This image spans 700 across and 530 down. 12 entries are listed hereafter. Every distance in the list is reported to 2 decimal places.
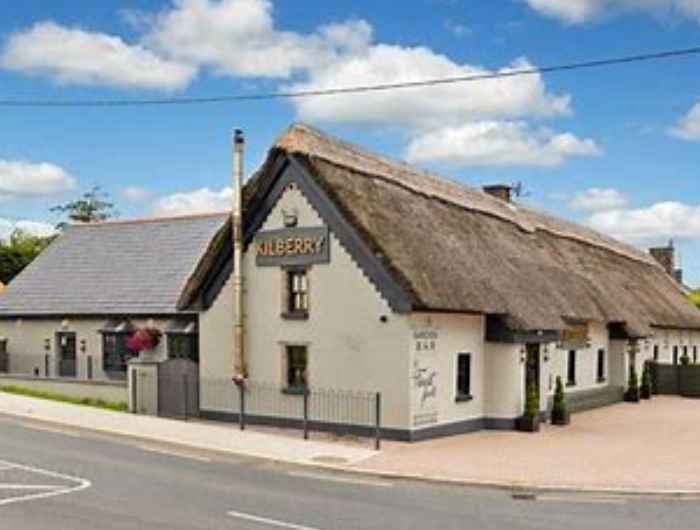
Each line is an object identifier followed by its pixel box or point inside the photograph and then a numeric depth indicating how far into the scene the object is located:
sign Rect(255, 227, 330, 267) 25.14
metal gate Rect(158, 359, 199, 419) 27.17
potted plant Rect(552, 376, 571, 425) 28.03
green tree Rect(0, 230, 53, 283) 66.94
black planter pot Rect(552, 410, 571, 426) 28.06
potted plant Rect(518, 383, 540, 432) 25.92
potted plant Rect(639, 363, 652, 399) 39.00
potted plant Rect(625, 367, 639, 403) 37.25
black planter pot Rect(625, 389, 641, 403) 37.25
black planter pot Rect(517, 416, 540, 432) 25.91
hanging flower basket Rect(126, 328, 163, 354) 31.86
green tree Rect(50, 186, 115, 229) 88.12
